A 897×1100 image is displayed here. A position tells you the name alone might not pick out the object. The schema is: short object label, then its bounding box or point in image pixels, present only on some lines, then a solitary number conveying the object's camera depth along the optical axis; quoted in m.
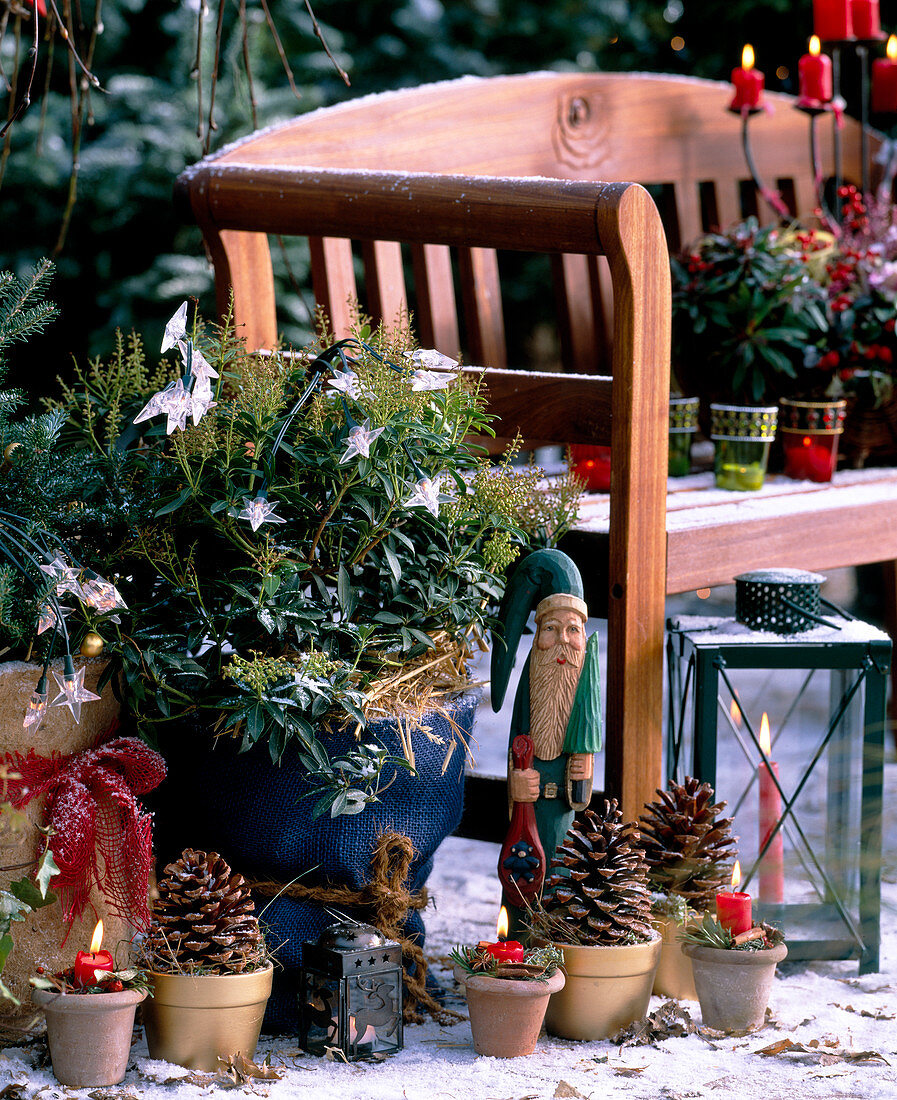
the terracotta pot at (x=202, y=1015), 3.36
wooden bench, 3.58
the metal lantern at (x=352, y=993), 3.40
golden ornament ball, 3.38
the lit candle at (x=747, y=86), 4.31
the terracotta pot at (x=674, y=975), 3.55
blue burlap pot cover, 3.44
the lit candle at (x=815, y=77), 4.34
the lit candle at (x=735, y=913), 3.49
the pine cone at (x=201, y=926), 3.37
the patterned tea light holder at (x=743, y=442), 3.94
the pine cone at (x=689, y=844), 3.55
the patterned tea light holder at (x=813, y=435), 4.02
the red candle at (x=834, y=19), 4.34
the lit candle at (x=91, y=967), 3.33
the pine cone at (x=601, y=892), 3.45
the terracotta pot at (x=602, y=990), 3.44
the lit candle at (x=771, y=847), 3.67
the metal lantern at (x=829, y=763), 3.62
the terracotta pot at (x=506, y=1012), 3.39
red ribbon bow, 3.39
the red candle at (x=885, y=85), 4.54
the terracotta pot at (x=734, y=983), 3.47
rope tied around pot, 3.47
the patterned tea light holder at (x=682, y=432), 4.00
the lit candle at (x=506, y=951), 3.41
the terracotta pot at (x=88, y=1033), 3.31
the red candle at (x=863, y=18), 4.37
